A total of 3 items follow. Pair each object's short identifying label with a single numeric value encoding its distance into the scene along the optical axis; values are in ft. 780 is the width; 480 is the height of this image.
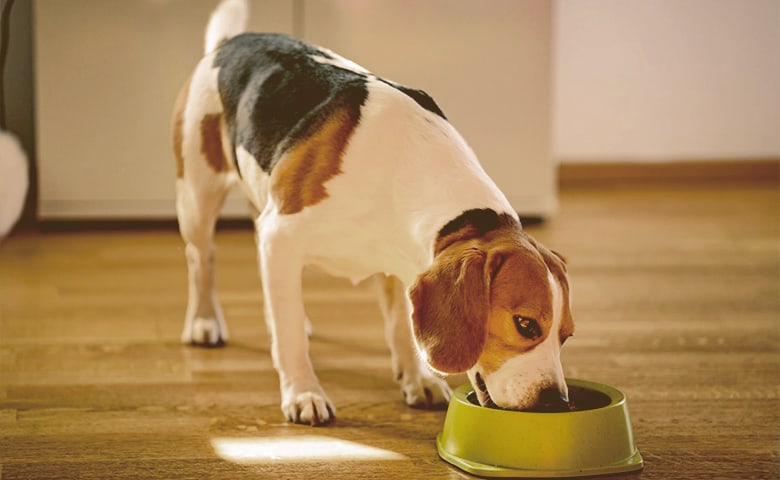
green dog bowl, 7.29
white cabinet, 12.28
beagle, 7.27
